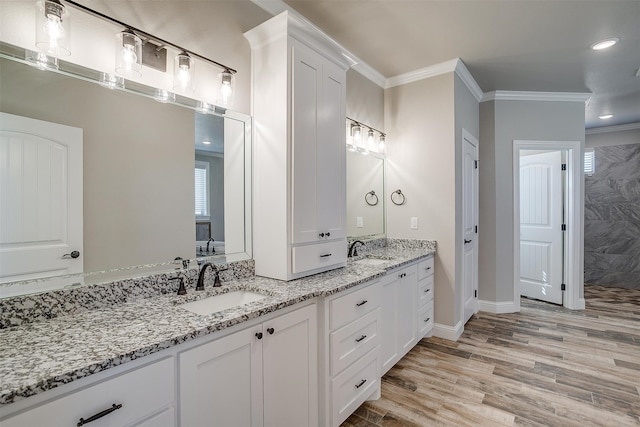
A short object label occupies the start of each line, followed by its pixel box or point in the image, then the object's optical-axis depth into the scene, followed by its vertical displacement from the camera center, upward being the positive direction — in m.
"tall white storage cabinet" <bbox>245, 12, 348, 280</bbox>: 1.92 +0.39
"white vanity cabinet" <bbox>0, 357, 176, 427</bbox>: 0.82 -0.54
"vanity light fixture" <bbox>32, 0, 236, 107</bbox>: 1.23 +0.73
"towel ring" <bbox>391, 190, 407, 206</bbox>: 3.40 +0.11
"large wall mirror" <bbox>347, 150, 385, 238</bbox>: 2.93 +0.15
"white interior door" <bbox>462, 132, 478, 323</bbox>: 3.37 -0.15
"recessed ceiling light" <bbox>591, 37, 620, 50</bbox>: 2.68 +1.40
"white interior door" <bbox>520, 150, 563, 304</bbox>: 4.12 -0.21
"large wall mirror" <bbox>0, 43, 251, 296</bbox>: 1.22 +0.20
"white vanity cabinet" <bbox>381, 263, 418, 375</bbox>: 2.39 -0.82
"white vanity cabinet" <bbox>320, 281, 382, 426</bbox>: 1.73 -0.82
